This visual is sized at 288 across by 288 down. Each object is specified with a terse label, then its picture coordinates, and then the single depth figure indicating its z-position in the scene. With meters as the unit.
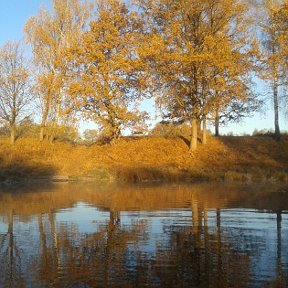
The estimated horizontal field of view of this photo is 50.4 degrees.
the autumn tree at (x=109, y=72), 27.48
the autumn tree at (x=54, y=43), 29.90
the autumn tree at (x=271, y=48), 24.11
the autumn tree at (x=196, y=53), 24.58
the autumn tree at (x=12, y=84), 29.84
